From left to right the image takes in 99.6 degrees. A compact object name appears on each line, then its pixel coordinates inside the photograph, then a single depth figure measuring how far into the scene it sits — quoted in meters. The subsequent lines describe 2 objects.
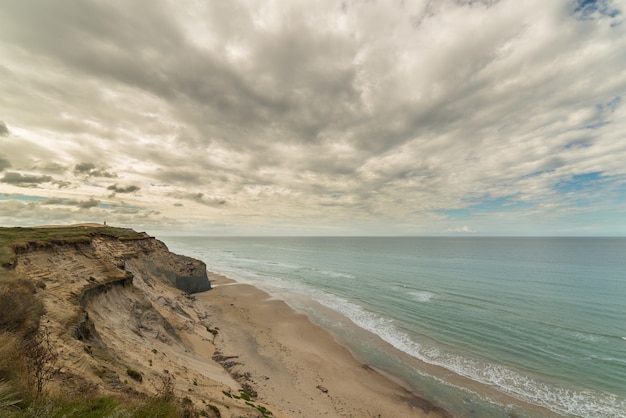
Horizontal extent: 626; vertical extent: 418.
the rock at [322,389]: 20.33
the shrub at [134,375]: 11.75
